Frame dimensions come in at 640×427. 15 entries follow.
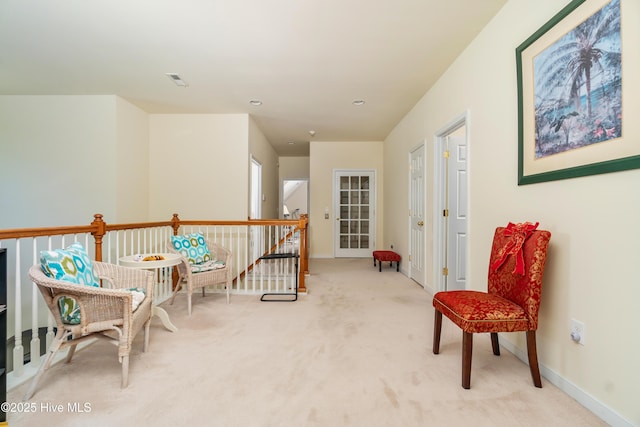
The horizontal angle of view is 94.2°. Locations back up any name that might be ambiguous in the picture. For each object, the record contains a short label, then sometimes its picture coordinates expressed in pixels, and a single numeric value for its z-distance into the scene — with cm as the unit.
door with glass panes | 695
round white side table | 267
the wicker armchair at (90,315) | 173
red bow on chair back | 183
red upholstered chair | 175
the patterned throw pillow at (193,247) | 348
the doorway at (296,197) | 1223
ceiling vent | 347
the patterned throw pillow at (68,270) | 180
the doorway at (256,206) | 499
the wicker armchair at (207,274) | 322
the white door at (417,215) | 430
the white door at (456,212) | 376
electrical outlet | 166
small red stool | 533
